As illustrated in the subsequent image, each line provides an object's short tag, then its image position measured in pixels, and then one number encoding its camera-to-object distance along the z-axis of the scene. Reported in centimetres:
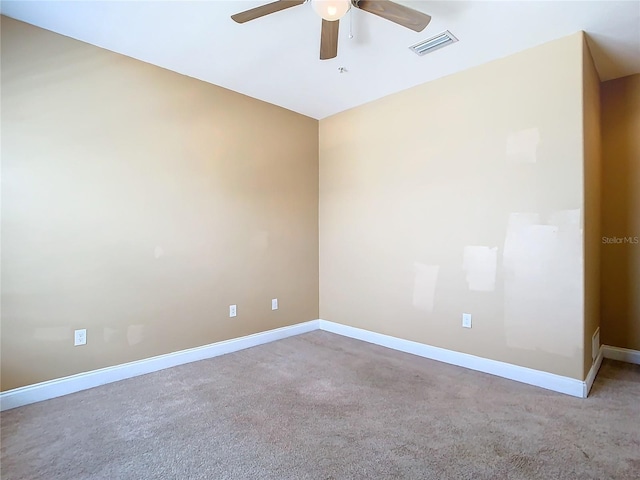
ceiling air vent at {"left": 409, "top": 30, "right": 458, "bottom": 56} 256
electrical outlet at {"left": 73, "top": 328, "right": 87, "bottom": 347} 263
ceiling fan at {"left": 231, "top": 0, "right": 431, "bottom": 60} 178
